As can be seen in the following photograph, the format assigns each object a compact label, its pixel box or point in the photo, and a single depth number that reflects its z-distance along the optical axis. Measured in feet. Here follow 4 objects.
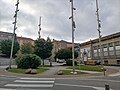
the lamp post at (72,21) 35.19
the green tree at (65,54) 75.55
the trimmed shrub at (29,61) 44.44
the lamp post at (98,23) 43.99
